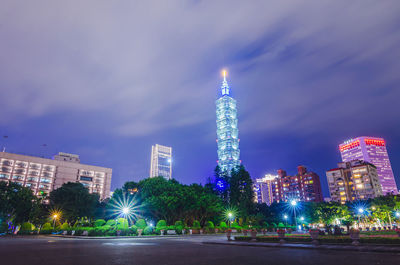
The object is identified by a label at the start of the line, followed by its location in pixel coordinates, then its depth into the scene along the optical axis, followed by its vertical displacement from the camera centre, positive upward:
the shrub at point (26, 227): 57.99 -1.06
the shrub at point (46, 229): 55.50 -1.58
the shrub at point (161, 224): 47.84 -0.56
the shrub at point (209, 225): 55.75 -0.97
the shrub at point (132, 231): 40.60 -1.49
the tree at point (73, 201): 76.19 +6.13
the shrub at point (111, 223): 45.65 -0.28
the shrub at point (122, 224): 40.43 -0.44
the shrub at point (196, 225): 52.42 -0.88
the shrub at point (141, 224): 44.41 -0.49
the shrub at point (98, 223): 46.16 -0.26
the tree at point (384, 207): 66.90 +2.99
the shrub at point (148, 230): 42.71 -1.48
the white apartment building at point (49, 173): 116.06 +23.71
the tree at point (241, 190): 83.19 +9.76
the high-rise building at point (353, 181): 160.62 +23.68
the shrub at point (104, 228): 38.41 -1.04
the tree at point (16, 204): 55.09 +4.04
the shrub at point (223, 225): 59.38 -1.06
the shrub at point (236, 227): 59.95 -1.57
